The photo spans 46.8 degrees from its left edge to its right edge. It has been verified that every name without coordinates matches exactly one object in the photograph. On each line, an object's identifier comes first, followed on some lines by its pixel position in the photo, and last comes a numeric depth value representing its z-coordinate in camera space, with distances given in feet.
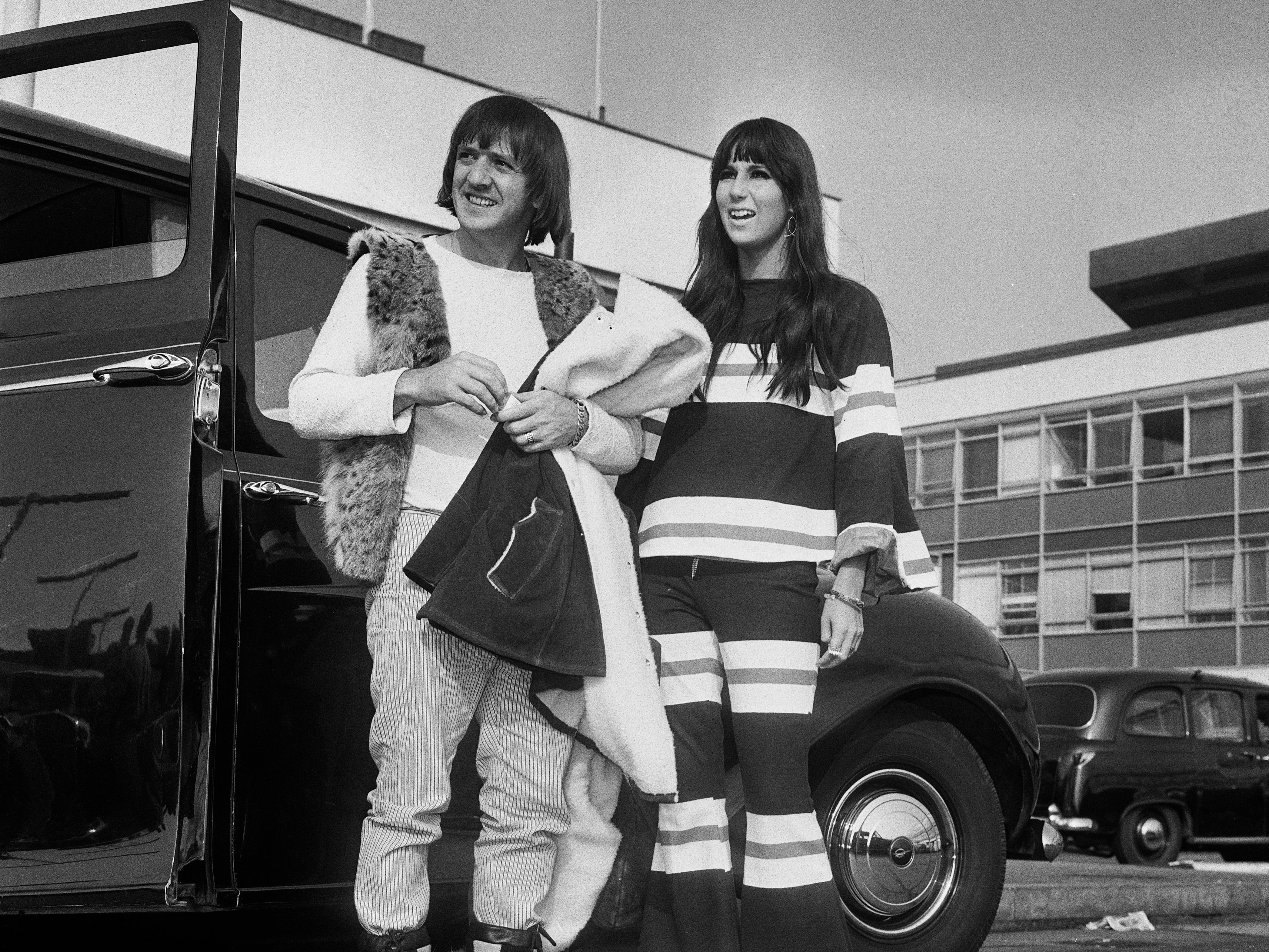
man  8.75
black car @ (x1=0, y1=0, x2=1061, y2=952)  8.94
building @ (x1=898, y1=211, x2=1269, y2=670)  105.29
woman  9.75
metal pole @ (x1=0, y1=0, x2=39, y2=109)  15.47
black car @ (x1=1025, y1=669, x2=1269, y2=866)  40.32
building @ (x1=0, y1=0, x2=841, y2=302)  42.04
